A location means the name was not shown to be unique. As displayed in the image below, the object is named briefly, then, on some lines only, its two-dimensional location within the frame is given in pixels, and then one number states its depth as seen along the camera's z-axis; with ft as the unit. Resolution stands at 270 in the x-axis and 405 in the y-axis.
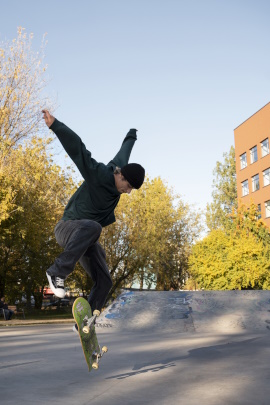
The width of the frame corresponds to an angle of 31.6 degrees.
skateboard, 15.76
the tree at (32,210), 74.99
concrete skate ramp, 40.45
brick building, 133.28
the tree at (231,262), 76.43
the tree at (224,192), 196.26
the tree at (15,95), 75.41
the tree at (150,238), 97.14
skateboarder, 14.80
